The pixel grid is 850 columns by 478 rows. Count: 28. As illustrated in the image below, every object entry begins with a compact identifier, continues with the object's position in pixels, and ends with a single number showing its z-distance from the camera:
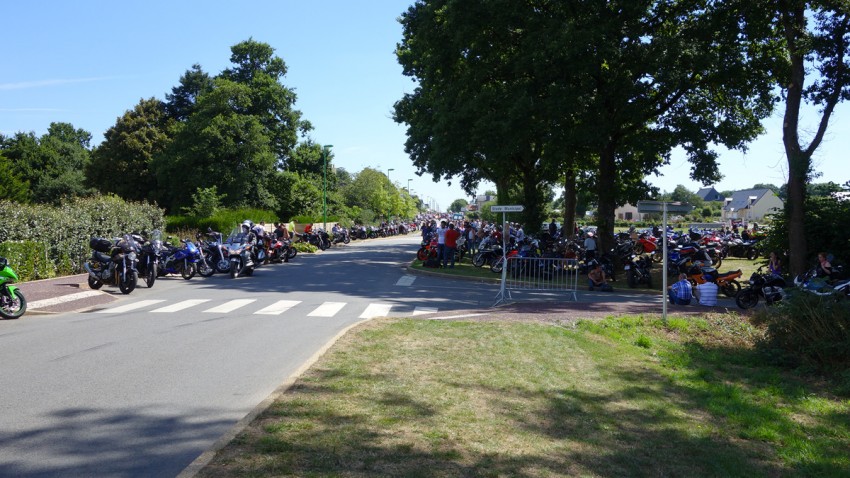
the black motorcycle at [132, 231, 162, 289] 17.36
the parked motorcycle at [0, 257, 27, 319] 11.68
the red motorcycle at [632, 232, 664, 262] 28.16
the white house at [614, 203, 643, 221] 111.17
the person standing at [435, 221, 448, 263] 24.98
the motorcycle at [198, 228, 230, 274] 21.11
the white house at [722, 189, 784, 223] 100.06
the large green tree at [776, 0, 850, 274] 17.06
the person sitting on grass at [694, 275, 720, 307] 14.97
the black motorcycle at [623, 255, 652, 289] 19.89
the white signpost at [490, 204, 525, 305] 14.50
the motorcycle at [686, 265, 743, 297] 16.51
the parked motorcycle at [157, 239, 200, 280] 20.05
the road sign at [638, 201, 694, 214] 11.28
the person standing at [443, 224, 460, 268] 24.39
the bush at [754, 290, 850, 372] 8.75
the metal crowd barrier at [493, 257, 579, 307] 17.27
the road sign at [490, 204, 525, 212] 14.48
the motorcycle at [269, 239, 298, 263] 27.27
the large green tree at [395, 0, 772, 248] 19.55
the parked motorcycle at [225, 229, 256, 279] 20.61
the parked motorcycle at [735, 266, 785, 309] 14.36
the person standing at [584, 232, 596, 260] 21.99
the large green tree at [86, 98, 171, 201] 55.88
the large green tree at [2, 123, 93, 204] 63.03
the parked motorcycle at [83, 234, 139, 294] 15.71
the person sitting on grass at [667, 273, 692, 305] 15.26
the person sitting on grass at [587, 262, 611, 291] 19.02
